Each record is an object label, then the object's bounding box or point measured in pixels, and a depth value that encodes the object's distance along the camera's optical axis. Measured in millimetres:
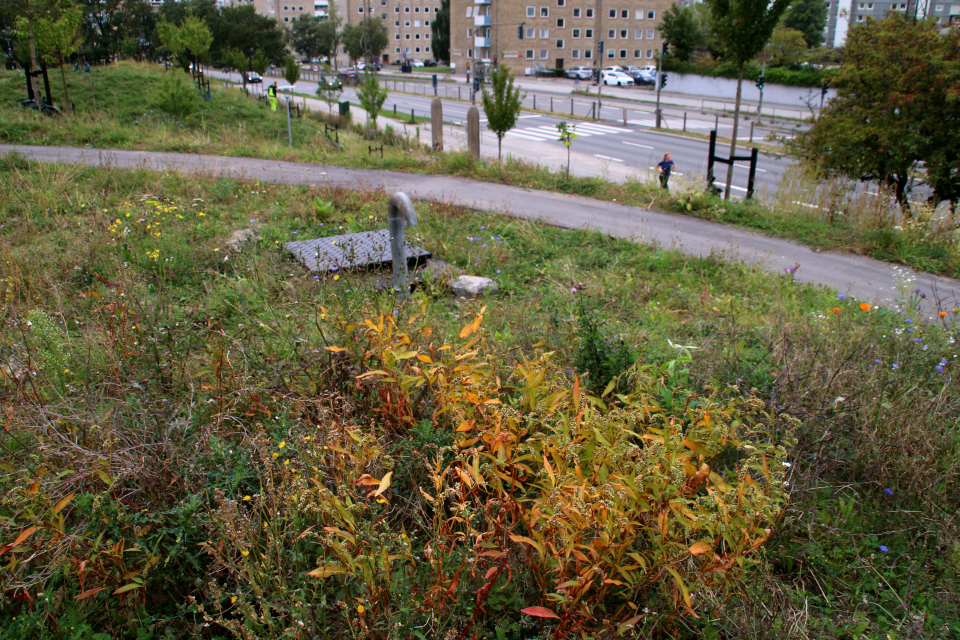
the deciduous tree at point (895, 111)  10047
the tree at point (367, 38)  74188
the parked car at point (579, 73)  63375
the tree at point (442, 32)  88812
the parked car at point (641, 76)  56344
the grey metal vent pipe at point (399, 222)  5230
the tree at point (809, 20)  65125
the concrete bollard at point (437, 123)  15929
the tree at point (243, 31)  46438
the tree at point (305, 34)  90625
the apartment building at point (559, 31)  79938
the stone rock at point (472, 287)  6041
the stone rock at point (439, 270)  6152
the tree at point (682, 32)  49469
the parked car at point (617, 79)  55312
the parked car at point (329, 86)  32281
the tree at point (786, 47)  41688
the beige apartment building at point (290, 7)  133500
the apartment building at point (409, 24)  117812
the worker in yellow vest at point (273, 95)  27795
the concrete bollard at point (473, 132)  15128
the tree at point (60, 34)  18172
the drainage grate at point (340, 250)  5728
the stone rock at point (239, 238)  6645
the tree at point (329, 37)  84938
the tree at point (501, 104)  14188
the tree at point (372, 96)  21969
